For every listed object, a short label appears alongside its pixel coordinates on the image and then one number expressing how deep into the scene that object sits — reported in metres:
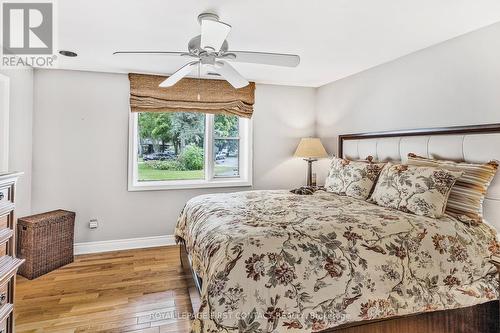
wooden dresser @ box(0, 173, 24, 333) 1.61
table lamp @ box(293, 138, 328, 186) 4.09
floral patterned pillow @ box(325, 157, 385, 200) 2.80
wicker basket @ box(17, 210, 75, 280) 2.92
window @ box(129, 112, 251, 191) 3.96
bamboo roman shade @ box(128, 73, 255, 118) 3.75
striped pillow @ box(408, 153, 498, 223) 2.13
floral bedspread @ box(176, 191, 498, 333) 1.46
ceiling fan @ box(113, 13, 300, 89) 1.96
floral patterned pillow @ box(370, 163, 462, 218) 2.12
